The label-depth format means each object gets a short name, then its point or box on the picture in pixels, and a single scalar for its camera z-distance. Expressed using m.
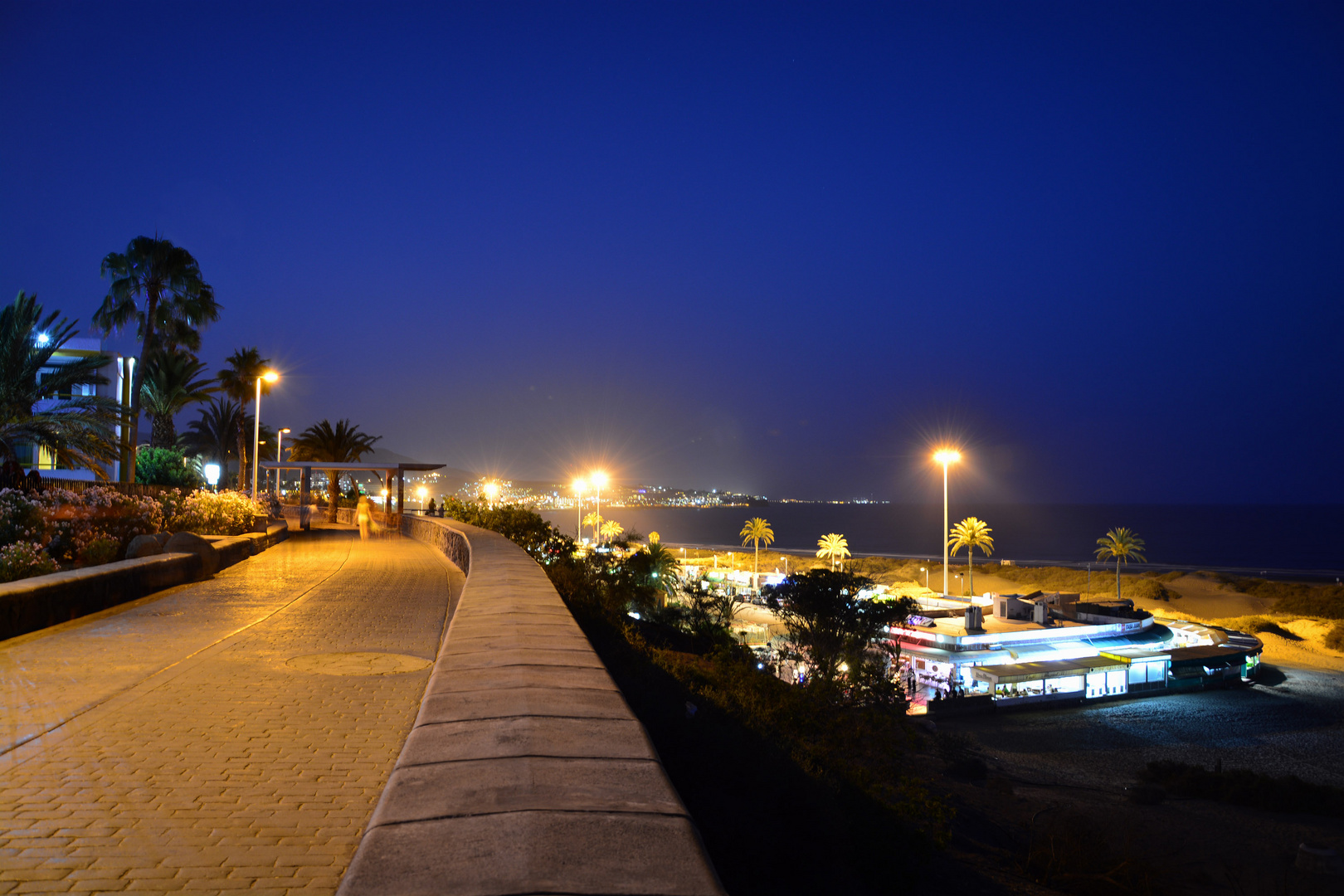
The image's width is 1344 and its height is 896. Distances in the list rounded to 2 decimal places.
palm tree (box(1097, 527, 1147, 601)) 75.56
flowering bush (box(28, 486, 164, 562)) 13.44
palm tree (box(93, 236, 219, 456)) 37.62
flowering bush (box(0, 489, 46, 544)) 12.41
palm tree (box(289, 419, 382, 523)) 55.38
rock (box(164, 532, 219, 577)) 14.04
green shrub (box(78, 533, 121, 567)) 13.14
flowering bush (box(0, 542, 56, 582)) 10.42
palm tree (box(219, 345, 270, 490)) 60.48
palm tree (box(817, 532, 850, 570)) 82.16
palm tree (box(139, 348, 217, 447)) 37.34
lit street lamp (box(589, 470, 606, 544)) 52.34
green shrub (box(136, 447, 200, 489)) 28.14
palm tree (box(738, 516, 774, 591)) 88.12
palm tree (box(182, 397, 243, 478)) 61.41
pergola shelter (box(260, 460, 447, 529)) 33.84
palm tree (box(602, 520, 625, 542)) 81.80
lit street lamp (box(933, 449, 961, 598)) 44.38
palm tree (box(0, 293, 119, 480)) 15.71
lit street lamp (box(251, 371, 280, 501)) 30.33
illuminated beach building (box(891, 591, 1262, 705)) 37.53
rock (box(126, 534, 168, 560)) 13.82
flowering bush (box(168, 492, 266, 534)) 18.83
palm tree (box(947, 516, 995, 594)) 72.19
